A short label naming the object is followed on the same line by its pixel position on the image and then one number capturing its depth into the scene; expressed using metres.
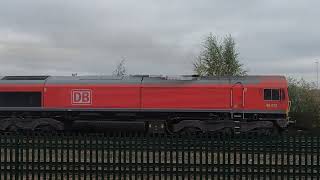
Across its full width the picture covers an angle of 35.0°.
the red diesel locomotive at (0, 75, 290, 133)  26.02
